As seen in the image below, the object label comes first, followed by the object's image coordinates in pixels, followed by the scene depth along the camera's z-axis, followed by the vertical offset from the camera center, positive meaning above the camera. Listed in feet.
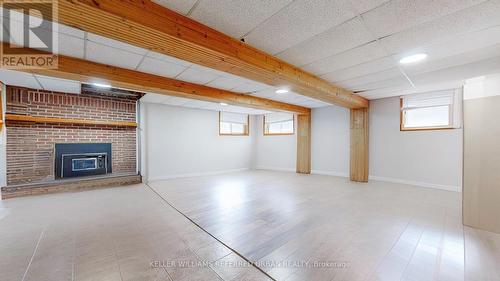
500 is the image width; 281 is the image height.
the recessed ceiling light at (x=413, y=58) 8.91 +3.88
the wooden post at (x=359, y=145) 18.35 -0.48
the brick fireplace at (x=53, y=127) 14.11 +1.03
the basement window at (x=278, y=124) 25.54 +2.20
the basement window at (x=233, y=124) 24.70 +2.15
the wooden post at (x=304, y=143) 23.06 -0.38
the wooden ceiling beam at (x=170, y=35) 5.19 +3.30
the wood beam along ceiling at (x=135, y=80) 9.23 +3.32
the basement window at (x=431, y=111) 14.71 +2.41
